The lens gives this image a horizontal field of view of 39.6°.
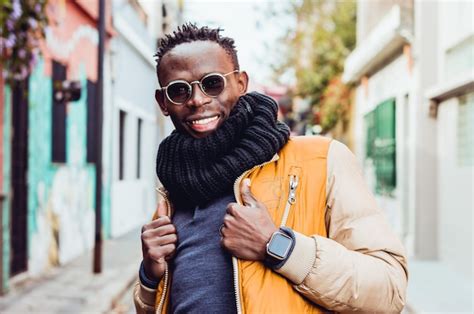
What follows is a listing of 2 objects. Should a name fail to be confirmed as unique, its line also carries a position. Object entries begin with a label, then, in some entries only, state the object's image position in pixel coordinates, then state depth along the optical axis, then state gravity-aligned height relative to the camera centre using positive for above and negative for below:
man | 1.57 -0.13
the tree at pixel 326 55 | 20.55 +3.44
